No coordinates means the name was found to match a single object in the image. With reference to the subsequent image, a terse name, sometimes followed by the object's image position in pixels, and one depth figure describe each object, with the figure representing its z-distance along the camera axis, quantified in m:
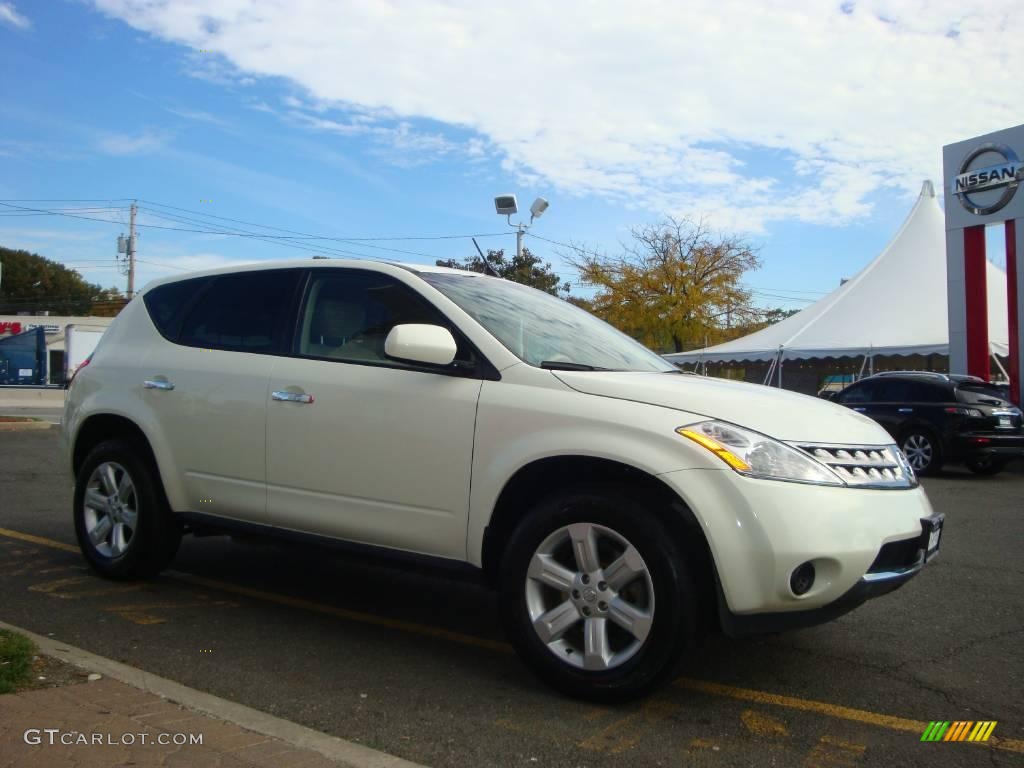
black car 12.46
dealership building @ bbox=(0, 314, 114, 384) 48.34
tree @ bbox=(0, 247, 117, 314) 69.88
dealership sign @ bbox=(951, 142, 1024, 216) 16.88
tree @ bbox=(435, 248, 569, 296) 24.02
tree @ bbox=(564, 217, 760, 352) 36.16
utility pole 49.31
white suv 3.24
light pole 19.59
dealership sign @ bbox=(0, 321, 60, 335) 51.38
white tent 20.12
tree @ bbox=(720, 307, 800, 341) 37.45
